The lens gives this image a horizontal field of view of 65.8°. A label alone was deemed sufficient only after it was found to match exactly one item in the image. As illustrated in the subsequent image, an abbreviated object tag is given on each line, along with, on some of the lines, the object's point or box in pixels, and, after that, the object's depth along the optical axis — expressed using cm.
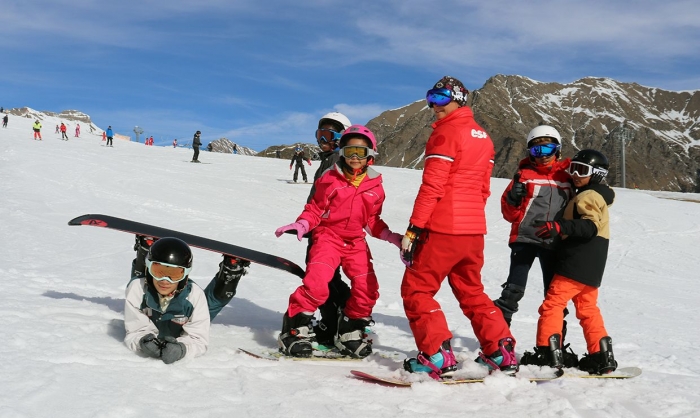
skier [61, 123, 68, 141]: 3699
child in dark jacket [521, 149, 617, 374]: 427
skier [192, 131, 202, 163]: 2845
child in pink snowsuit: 450
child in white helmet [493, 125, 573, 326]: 475
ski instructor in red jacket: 395
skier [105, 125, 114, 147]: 3522
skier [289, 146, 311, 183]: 2236
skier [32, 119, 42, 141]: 3244
